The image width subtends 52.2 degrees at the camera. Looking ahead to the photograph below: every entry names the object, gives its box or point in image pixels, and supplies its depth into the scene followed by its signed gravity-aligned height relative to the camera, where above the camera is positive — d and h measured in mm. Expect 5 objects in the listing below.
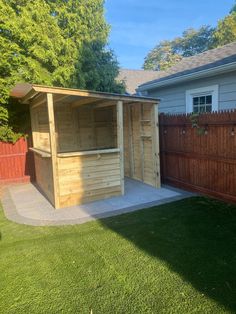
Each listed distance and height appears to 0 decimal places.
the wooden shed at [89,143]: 5062 -300
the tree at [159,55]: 33844 +10652
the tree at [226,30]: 20469 +8480
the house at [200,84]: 6234 +1382
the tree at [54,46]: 6734 +2885
